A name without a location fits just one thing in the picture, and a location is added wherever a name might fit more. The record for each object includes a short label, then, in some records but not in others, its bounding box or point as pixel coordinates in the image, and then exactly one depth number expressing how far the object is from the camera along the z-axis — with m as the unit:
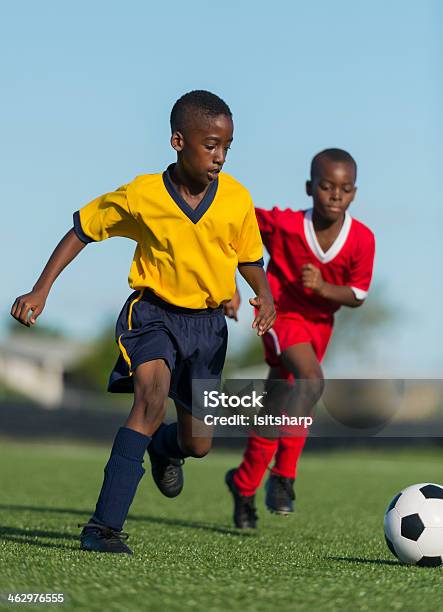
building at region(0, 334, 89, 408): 132.25
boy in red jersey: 12.55
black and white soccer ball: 8.55
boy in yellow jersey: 9.04
